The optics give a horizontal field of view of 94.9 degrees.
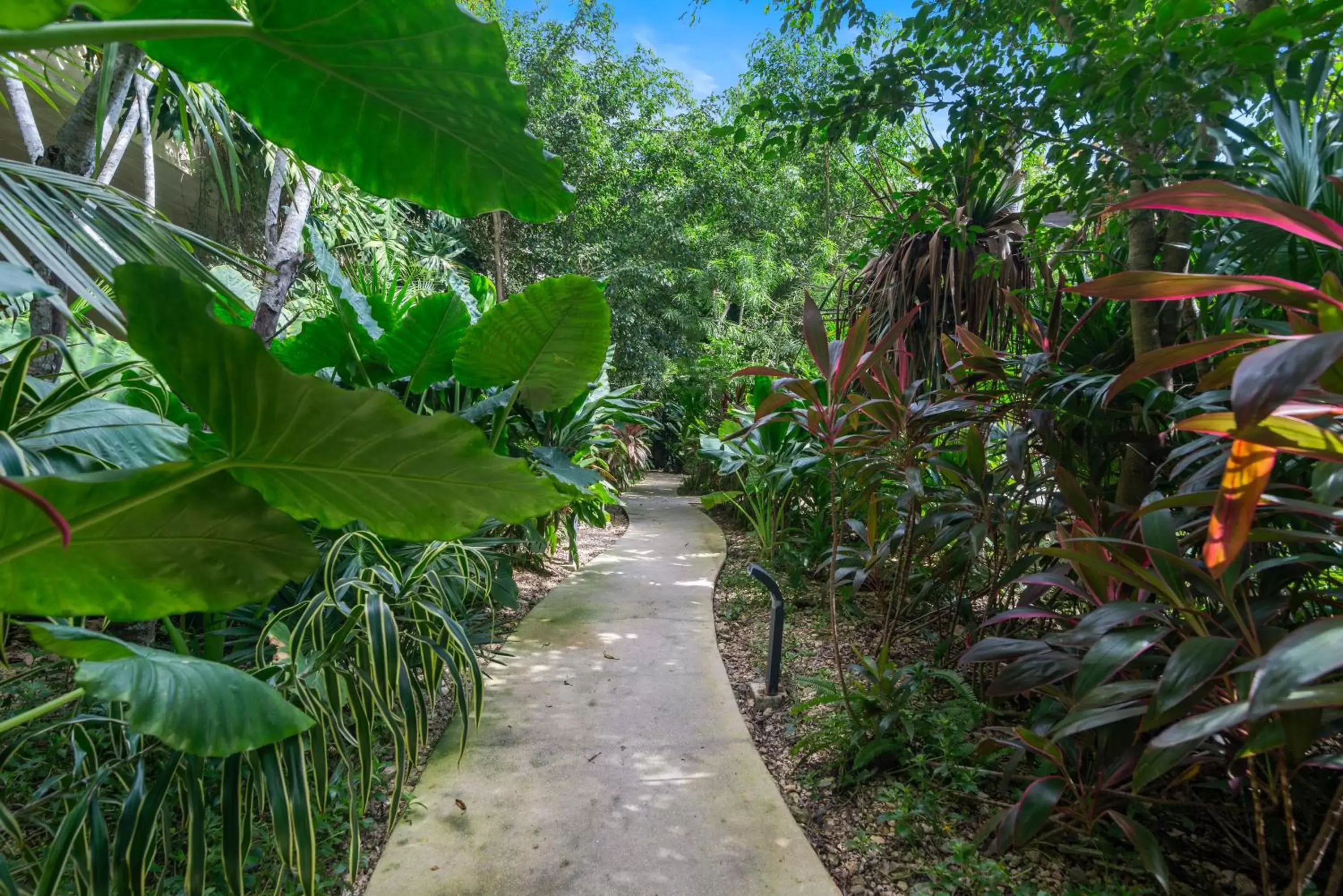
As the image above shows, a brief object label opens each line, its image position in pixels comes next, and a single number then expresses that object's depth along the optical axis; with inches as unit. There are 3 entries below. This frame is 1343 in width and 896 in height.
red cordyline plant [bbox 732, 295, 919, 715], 60.7
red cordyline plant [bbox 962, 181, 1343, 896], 20.8
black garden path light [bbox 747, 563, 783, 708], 80.0
